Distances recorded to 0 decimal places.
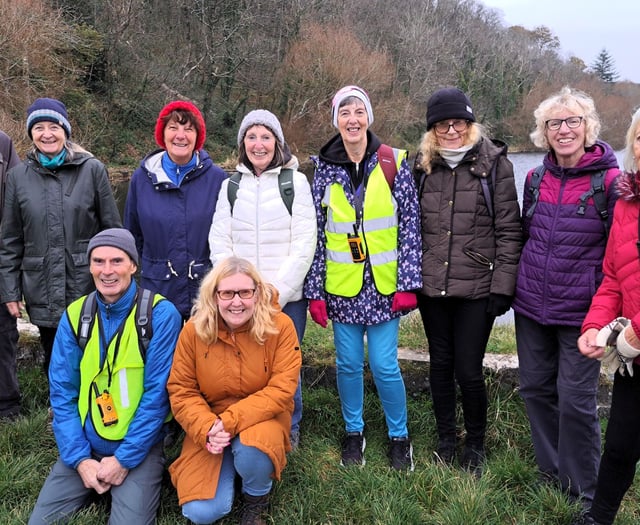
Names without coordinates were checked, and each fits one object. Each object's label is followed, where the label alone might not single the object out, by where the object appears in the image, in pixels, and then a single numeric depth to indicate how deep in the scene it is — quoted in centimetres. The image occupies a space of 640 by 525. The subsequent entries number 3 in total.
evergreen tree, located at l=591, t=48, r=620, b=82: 9767
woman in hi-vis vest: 317
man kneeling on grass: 287
